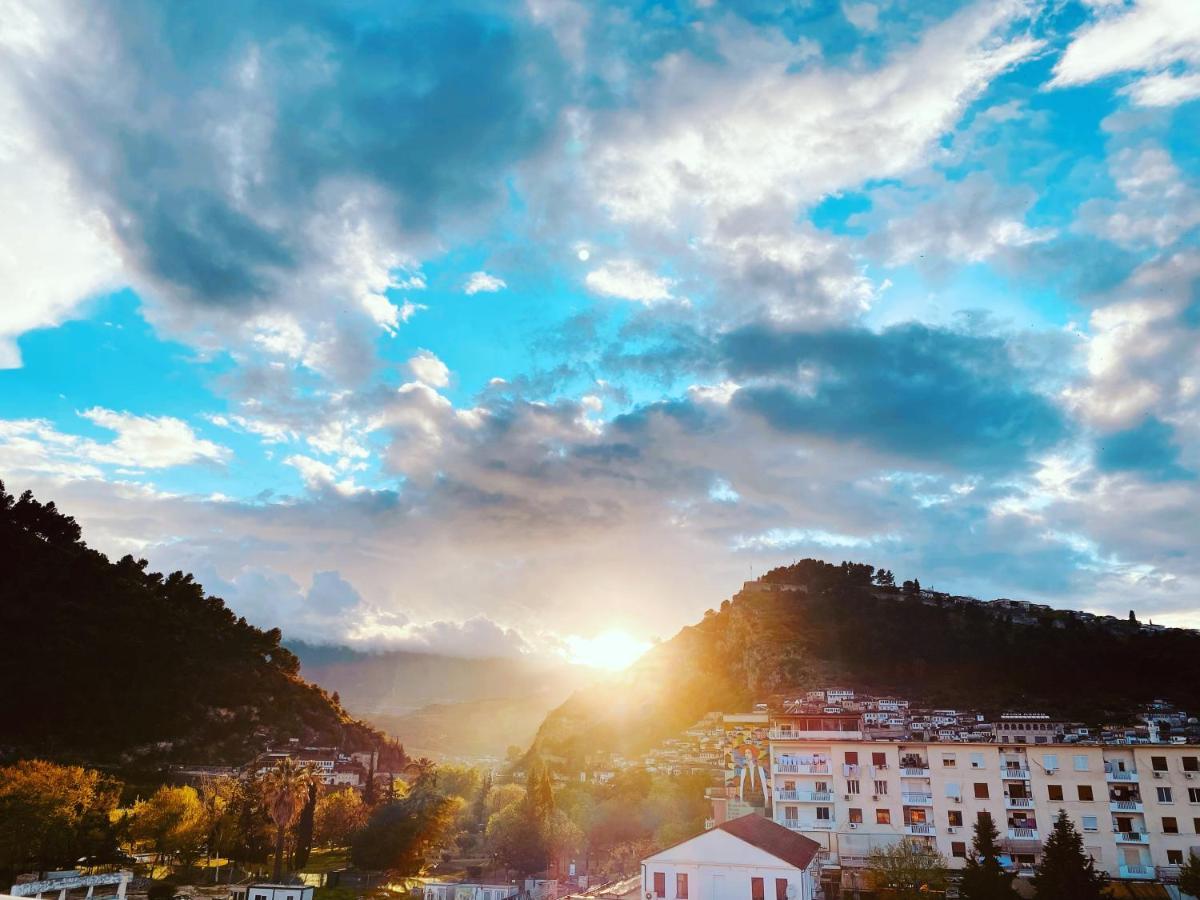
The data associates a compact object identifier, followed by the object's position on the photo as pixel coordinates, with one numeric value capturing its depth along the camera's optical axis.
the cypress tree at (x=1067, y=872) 43.16
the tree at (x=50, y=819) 53.59
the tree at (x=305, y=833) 74.38
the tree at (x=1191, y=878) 48.56
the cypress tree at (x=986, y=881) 43.41
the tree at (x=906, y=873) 49.81
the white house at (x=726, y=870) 45.06
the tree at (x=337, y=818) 85.50
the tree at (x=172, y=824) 65.75
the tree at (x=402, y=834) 70.25
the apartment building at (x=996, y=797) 60.19
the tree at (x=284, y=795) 64.62
